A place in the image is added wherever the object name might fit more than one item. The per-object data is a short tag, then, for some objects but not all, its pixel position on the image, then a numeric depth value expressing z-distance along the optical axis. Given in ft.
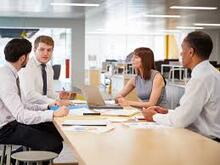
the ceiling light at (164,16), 39.34
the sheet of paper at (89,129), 8.32
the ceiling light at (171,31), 59.61
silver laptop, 12.25
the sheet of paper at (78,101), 13.57
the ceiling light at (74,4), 31.18
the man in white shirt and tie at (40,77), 12.63
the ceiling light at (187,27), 53.74
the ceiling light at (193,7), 32.22
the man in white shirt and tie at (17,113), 9.67
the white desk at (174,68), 30.81
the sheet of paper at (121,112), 10.74
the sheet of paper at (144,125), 8.85
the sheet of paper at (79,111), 10.89
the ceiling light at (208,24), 50.34
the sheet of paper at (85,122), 9.03
